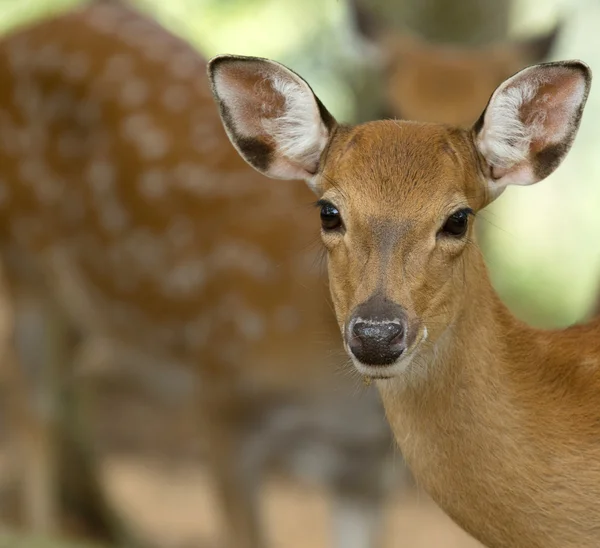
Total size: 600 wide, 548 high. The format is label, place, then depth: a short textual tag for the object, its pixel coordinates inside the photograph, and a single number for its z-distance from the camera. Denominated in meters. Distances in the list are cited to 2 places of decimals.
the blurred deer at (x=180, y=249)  10.16
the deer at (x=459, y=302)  5.24
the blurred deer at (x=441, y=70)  10.36
